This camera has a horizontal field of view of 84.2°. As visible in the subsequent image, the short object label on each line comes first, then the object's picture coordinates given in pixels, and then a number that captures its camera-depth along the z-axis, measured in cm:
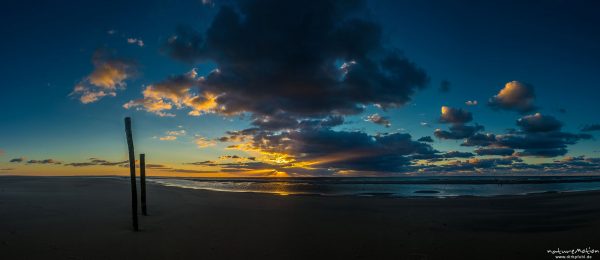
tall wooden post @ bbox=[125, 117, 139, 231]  1342
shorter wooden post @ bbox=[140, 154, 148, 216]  1612
